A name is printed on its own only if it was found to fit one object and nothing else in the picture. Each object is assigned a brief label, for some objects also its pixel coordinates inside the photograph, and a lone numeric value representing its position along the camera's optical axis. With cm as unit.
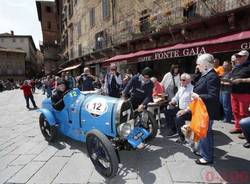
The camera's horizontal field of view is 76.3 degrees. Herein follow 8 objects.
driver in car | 347
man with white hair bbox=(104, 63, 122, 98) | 476
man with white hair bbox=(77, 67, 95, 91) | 608
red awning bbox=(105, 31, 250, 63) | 515
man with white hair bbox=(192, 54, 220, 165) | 244
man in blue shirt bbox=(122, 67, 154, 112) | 368
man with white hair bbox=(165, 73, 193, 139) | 298
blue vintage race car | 252
